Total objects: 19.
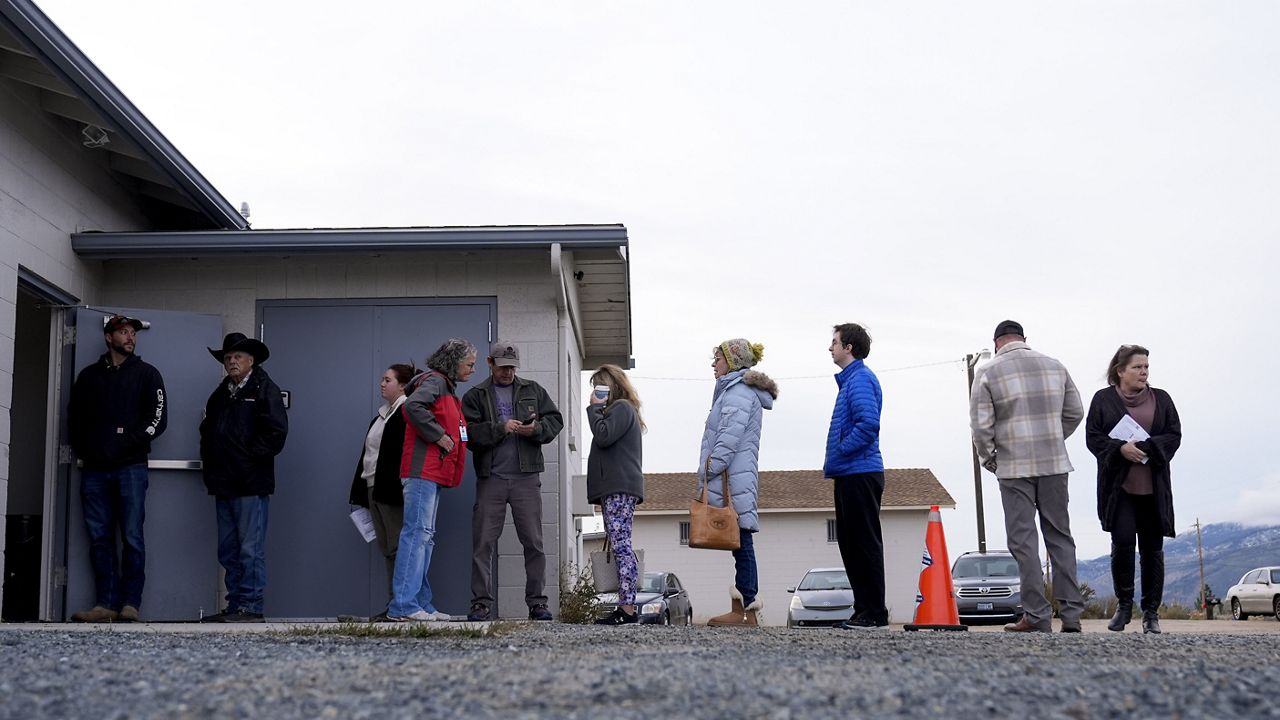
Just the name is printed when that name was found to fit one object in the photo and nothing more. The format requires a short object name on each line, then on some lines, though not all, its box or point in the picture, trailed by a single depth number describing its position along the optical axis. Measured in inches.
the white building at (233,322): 343.9
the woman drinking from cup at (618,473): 314.2
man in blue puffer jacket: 289.3
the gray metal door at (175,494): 354.0
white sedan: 1004.8
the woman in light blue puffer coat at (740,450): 312.2
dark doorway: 362.9
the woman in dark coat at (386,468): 332.2
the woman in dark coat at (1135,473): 291.6
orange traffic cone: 312.8
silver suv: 830.5
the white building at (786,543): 1411.2
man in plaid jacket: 279.1
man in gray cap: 330.6
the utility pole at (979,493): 1088.2
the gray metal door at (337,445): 363.6
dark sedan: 594.5
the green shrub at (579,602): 343.3
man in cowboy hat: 339.9
